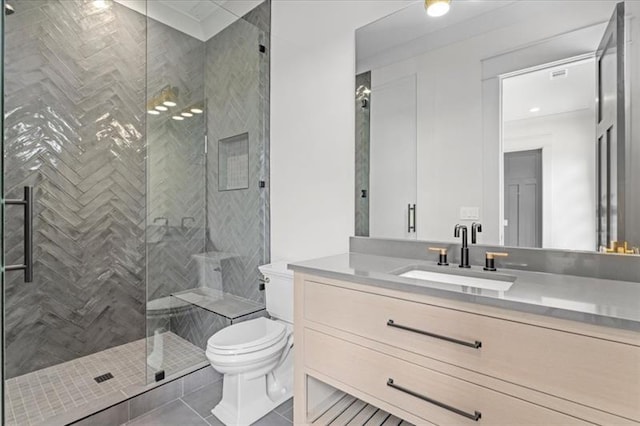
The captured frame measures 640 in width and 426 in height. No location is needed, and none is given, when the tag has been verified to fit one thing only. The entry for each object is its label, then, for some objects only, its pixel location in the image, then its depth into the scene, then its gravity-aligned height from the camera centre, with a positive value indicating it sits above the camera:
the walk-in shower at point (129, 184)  2.04 +0.23
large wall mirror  1.14 +0.41
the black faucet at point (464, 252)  1.37 -0.16
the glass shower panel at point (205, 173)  2.39 +0.34
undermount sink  1.21 -0.27
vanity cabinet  0.73 -0.42
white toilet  1.65 -0.79
